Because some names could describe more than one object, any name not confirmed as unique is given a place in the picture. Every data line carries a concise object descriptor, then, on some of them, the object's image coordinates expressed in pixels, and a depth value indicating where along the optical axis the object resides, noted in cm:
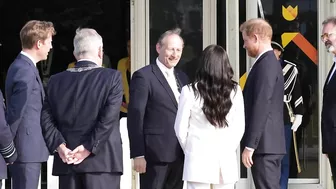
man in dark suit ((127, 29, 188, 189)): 1045
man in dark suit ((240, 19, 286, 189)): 1021
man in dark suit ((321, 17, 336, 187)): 1062
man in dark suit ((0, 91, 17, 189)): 900
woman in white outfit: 925
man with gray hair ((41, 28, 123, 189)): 923
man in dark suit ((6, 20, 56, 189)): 1065
